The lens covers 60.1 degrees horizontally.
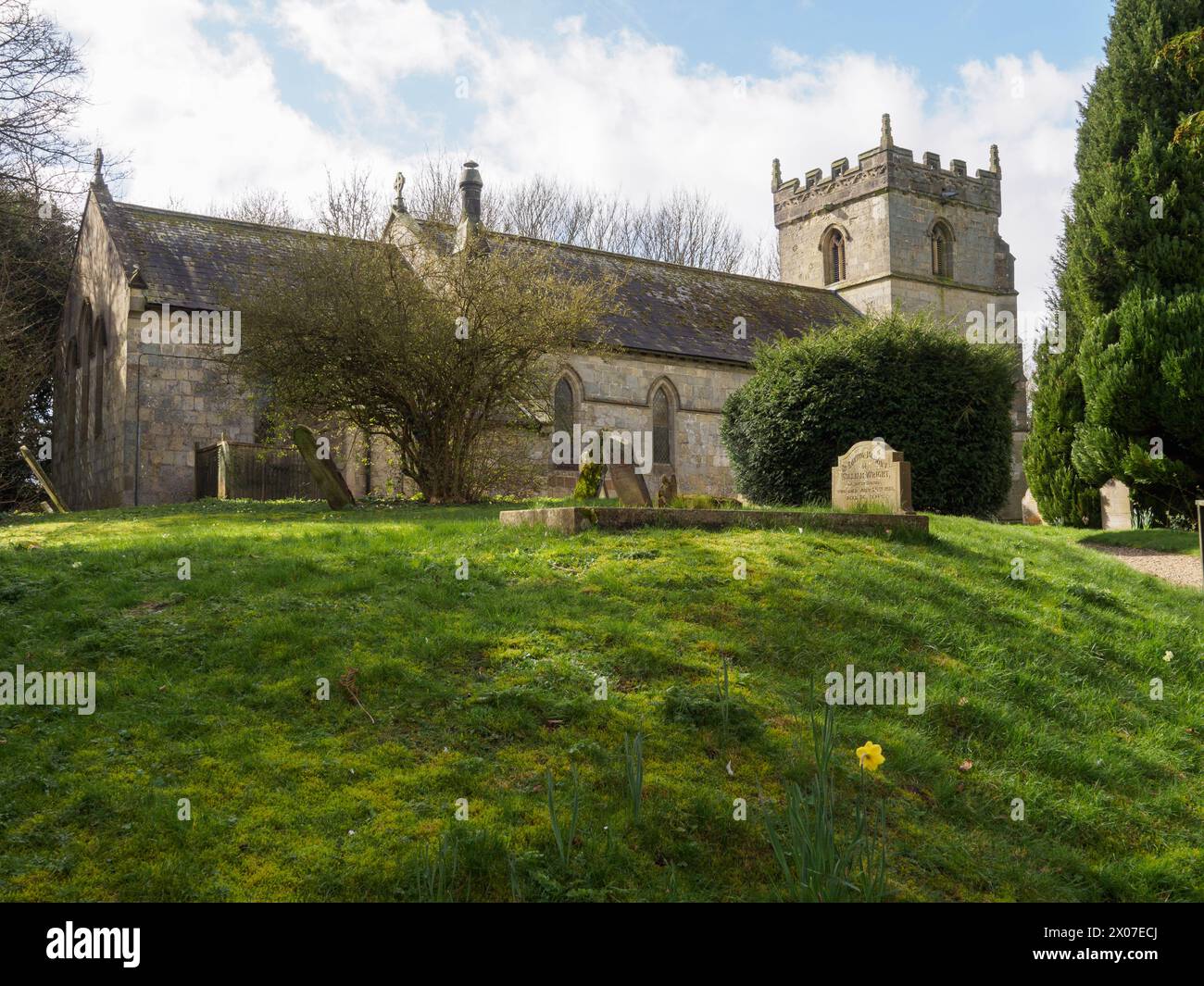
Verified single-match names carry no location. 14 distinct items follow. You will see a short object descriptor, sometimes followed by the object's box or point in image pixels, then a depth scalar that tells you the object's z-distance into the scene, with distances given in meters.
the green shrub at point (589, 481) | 14.70
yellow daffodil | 4.05
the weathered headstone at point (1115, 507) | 19.22
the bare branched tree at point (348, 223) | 17.00
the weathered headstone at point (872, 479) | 11.79
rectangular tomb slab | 9.98
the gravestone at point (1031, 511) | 23.98
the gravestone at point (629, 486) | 12.97
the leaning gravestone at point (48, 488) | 20.12
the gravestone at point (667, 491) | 12.64
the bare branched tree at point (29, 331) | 23.30
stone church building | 21.11
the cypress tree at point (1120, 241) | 18.52
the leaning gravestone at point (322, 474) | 15.43
